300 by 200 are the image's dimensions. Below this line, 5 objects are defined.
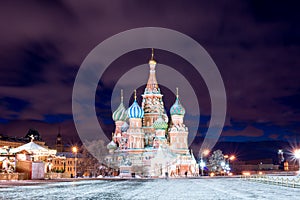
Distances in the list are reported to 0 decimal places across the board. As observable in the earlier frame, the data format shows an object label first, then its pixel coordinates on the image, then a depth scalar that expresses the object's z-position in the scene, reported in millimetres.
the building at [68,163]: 101750
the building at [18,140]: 114600
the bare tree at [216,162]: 89794
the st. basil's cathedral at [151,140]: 71188
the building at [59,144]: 153000
